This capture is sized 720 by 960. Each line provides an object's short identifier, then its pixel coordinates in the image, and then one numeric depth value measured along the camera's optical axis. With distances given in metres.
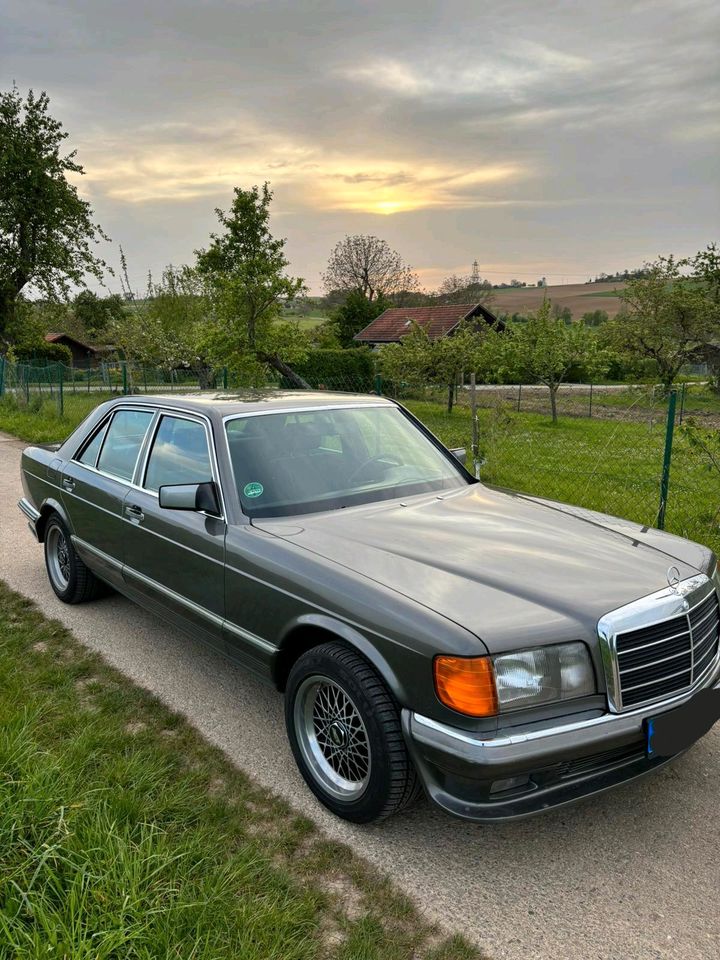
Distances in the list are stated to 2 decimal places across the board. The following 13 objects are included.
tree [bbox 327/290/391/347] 52.43
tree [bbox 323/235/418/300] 62.78
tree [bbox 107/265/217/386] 27.27
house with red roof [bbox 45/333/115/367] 53.88
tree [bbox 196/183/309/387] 14.75
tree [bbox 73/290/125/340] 51.81
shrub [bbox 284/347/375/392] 32.72
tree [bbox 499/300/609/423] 20.31
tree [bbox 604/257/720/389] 24.41
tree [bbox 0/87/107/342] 19.86
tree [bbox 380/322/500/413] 20.06
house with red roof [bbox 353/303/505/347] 43.56
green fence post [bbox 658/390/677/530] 6.10
